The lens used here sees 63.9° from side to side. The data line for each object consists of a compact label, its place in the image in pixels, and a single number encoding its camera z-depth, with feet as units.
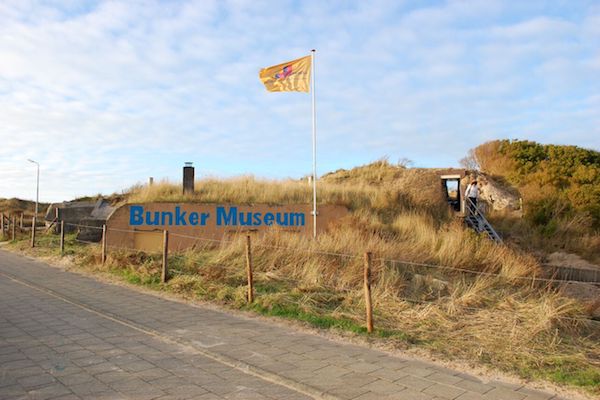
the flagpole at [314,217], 58.90
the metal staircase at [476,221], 70.13
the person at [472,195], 74.38
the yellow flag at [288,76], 51.83
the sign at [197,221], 54.90
